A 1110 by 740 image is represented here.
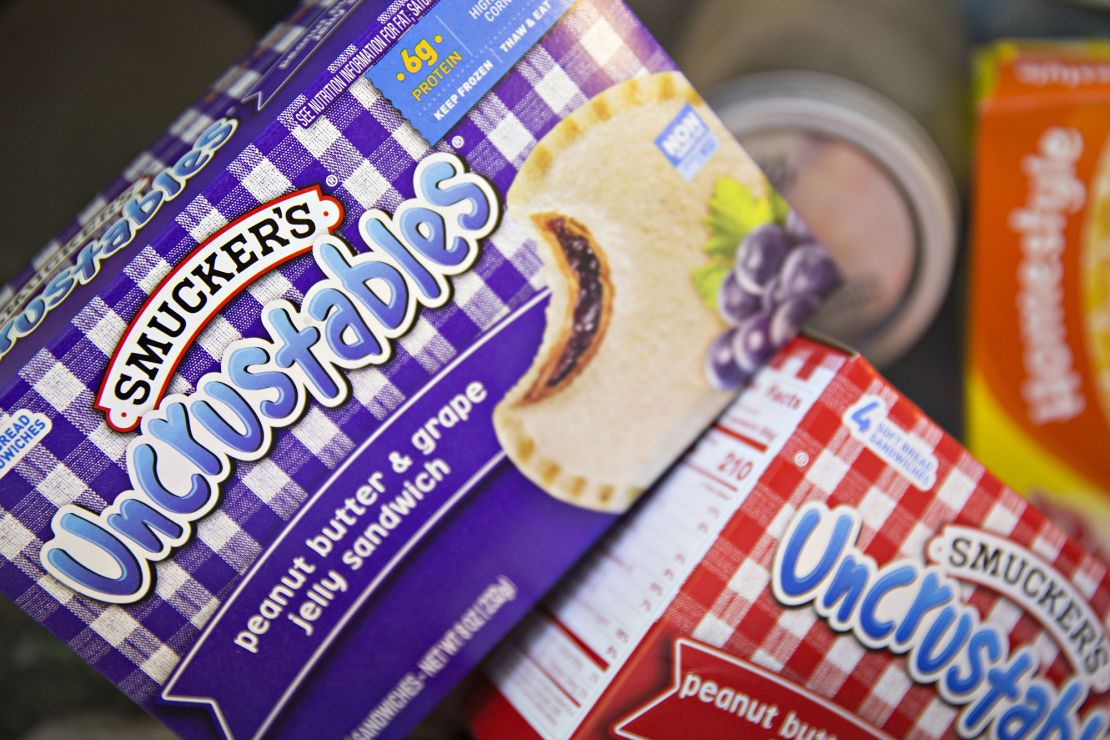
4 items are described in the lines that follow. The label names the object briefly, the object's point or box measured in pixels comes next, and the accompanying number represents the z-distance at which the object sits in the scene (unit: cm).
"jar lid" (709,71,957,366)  54
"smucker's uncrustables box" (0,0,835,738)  43
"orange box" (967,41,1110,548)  54
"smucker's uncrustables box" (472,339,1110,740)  45
